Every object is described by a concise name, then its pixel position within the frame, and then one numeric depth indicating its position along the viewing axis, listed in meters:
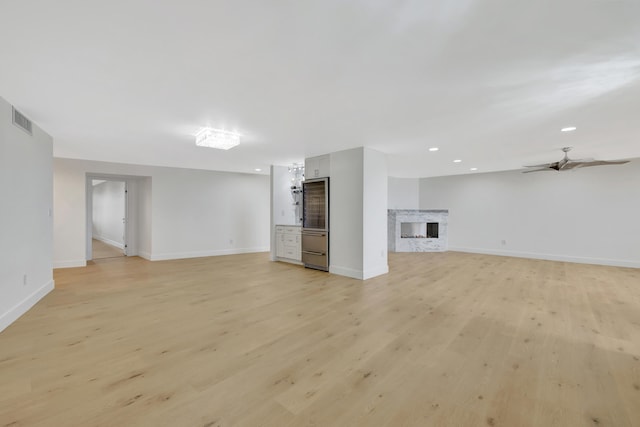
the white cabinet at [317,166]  5.53
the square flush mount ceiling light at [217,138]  3.77
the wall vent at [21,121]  3.02
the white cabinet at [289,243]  6.35
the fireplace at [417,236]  8.52
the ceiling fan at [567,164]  4.62
